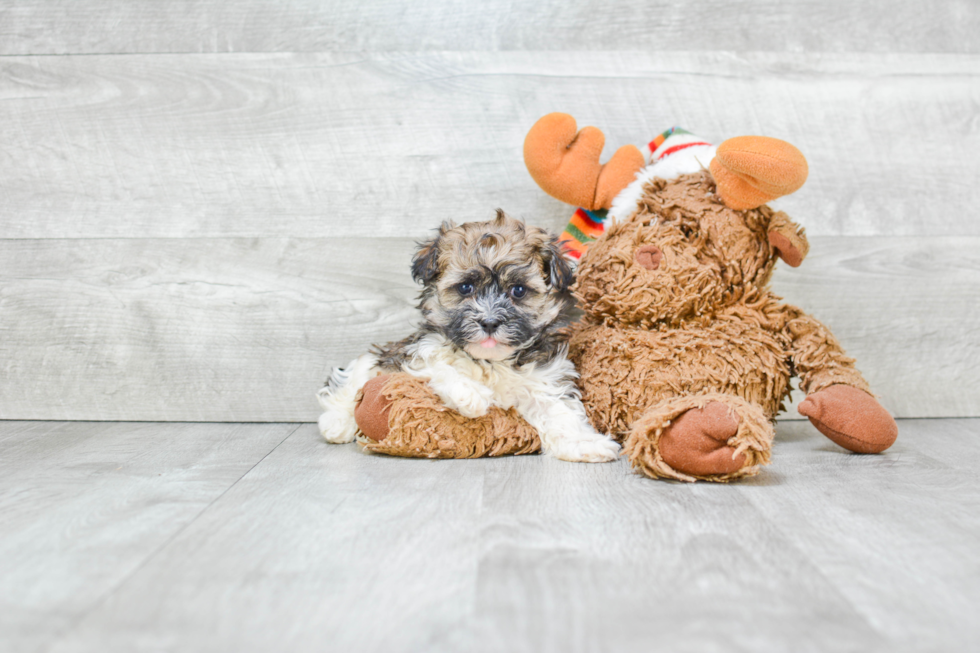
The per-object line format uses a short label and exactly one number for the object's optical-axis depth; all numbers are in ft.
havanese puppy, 2.03
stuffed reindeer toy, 2.09
